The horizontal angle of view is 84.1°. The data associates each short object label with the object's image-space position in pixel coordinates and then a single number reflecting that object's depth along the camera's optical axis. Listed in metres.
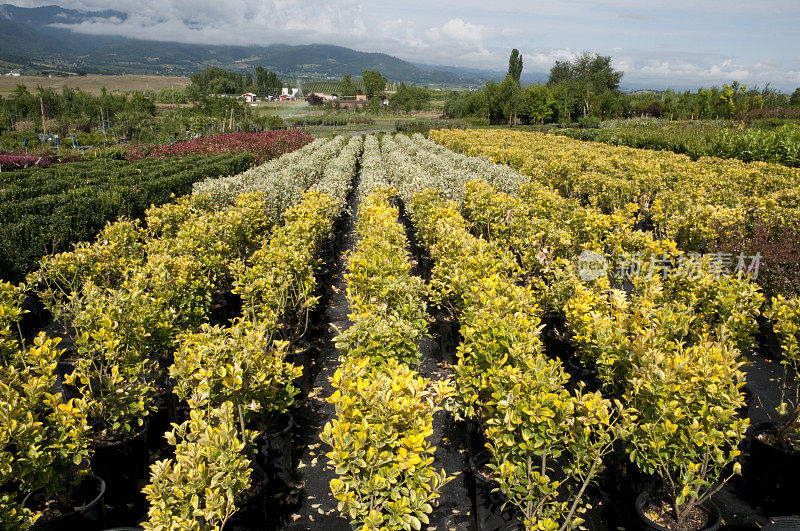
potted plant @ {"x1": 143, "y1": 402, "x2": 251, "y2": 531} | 2.53
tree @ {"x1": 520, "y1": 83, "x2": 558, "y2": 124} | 59.91
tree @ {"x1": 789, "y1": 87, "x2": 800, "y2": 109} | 57.06
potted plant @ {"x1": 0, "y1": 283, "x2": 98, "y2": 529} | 2.90
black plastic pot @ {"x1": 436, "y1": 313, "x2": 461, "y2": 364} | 6.53
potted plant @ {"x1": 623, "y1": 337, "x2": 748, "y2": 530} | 3.07
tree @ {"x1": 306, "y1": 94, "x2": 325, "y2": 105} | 100.26
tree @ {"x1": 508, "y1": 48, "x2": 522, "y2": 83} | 96.69
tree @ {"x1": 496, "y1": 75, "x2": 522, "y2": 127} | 59.84
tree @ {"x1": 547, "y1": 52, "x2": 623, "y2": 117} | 63.31
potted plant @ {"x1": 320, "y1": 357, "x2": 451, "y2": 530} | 2.62
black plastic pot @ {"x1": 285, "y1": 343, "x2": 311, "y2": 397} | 5.58
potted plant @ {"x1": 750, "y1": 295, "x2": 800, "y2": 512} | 4.01
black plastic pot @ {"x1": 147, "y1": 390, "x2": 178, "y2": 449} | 4.70
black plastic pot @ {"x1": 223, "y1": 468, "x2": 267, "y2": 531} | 3.33
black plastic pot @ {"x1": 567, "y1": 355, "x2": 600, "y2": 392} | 5.22
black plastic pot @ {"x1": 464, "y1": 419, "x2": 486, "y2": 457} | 4.23
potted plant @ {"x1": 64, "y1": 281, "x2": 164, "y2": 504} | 3.91
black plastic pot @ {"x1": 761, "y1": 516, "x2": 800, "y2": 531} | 3.01
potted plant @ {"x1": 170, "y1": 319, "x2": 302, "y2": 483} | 3.44
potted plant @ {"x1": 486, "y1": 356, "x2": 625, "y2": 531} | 2.96
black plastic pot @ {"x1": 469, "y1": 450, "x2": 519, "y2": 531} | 3.53
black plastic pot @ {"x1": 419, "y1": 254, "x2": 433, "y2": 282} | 9.05
